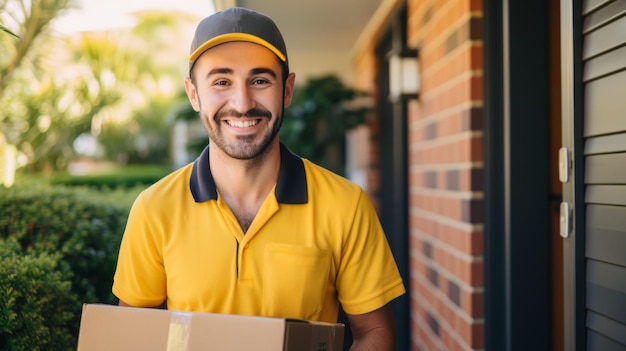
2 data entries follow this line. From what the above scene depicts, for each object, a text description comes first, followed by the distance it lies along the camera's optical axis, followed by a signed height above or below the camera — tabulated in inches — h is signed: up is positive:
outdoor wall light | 147.3 +22.6
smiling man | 69.8 -4.4
